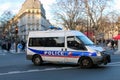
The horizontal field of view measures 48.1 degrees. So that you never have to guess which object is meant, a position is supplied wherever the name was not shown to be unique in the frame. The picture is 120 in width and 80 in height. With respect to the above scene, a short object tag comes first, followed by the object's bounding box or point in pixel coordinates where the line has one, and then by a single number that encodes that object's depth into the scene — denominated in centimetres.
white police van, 710
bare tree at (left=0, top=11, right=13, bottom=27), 4680
